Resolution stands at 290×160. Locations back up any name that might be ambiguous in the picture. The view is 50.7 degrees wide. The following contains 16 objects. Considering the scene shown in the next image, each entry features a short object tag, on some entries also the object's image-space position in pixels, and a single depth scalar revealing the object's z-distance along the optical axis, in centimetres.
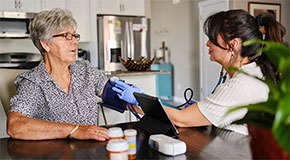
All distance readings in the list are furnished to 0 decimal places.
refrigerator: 476
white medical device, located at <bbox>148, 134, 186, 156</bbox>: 110
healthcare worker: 133
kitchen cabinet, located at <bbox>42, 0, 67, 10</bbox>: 438
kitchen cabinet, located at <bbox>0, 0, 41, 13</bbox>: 412
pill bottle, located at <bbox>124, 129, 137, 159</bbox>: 107
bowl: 319
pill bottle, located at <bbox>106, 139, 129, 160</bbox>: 93
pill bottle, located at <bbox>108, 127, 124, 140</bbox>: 103
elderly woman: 166
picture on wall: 513
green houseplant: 53
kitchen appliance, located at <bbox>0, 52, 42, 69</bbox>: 434
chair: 188
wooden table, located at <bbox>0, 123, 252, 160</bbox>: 111
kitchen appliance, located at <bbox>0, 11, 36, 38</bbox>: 404
